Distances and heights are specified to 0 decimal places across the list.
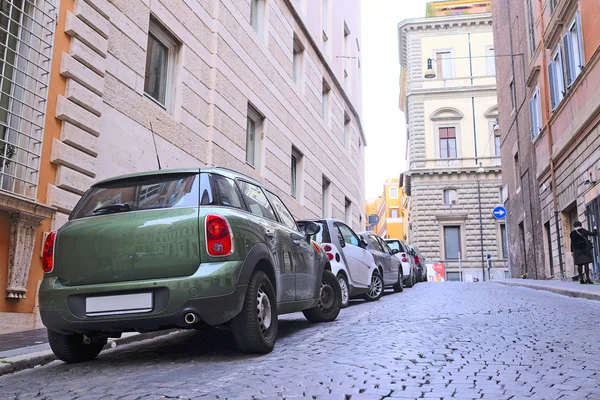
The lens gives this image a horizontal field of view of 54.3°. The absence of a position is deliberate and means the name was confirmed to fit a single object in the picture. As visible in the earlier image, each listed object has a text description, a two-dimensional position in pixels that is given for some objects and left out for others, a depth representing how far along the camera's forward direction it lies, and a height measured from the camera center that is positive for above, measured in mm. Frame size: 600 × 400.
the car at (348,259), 10188 +488
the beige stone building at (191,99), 8453 +3972
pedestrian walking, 15047 +1064
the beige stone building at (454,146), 42031 +10457
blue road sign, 26089 +3325
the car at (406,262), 18062 +742
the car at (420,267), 22903 +811
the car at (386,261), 12805 +566
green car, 4570 +151
